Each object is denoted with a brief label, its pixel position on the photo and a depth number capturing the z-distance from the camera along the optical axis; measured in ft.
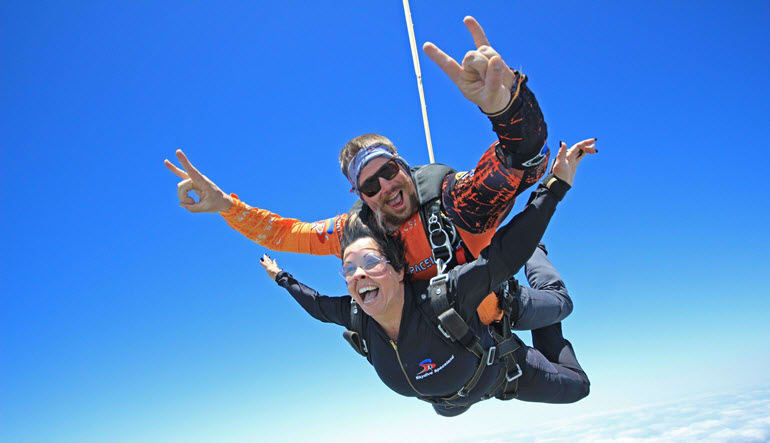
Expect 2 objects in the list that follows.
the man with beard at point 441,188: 6.12
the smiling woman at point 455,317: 6.89
